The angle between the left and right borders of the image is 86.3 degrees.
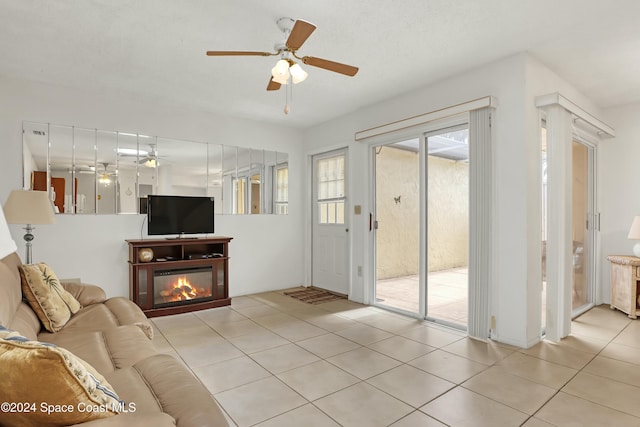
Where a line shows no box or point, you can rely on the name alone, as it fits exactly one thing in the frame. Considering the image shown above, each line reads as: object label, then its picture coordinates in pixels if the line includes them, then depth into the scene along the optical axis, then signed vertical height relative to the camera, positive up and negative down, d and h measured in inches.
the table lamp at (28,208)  118.4 +2.6
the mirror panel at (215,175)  189.5 +22.2
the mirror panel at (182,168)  175.3 +25.1
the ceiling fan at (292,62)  83.8 +43.2
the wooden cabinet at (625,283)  157.0 -33.2
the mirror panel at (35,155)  143.4 +25.9
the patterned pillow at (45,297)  89.4 -22.3
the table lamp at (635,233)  159.2 -9.3
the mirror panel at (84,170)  153.6 +20.5
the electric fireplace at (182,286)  164.0 -35.6
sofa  36.3 -28.7
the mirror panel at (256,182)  205.9 +20.0
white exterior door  202.5 -5.9
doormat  189.3 -47.2
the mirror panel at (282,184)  217.2 +19.5
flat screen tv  166.1 +0.0
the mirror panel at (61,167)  149.6 +21.3
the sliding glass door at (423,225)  155.9 -7.1
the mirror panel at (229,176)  194.2 +22.4
